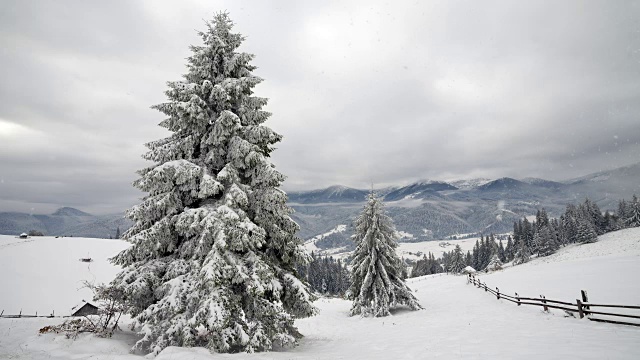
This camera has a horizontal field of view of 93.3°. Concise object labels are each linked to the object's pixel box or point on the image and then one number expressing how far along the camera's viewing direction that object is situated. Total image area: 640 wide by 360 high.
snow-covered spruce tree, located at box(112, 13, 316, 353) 9.96
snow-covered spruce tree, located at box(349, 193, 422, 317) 27.92
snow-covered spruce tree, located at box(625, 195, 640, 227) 89.97
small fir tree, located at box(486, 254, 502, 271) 92.06
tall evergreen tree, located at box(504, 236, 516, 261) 116.88
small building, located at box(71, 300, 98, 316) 40.22
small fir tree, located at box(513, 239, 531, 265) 94.70
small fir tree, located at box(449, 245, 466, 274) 103.50
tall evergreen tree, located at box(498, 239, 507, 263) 124.68
